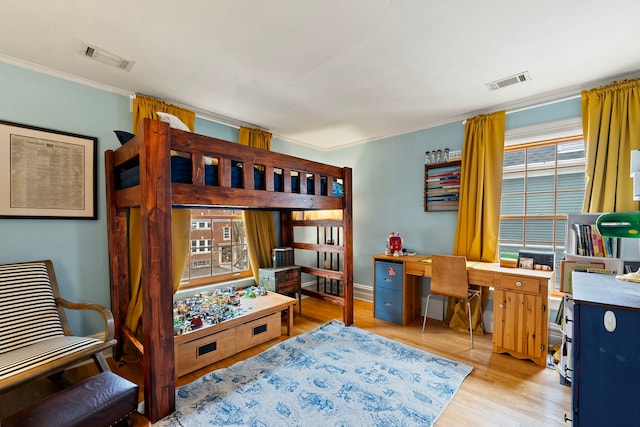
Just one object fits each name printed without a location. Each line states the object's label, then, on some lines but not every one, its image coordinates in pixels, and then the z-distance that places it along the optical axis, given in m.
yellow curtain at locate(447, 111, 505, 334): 2.83
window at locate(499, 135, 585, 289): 2.62
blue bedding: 1.72
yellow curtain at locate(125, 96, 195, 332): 2.40
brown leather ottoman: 1.24
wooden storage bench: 2.12
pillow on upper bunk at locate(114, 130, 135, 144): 1.98
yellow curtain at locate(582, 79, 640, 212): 2.16
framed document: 1.98
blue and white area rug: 1.64
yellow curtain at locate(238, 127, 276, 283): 3.41
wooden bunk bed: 1.56
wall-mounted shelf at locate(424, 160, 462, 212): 3.15
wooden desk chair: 2.58
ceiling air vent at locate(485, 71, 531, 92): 2.23
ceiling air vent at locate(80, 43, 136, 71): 1.88
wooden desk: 2.23
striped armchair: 1.51
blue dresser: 1.11
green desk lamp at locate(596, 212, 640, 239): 1.52
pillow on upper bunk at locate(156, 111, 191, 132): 1.92
